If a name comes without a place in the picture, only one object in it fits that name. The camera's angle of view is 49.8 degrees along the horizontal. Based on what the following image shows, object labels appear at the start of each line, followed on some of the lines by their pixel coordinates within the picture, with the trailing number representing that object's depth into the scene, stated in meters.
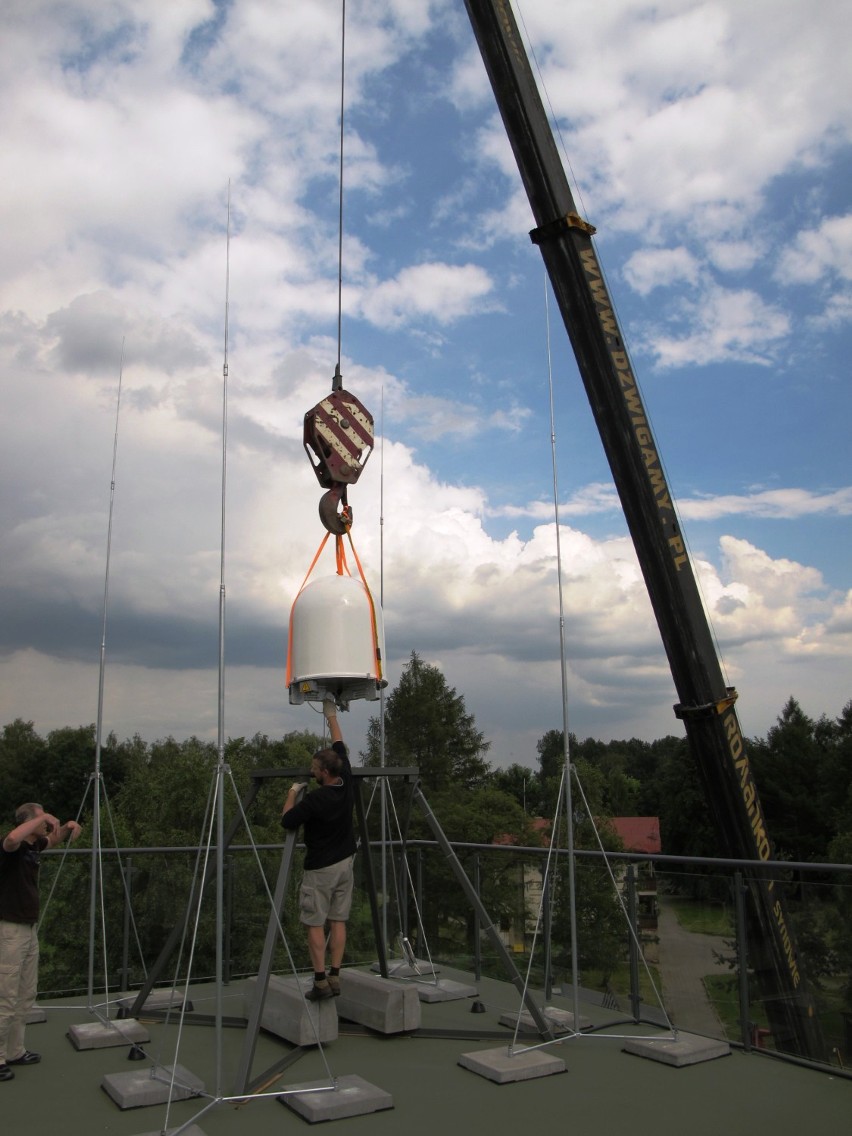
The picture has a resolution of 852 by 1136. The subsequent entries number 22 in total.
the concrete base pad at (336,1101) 3.99
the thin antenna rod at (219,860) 3.74
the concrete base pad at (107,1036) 5.20
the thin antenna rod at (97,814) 5.29
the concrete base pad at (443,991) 6.29
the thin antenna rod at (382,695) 6.18
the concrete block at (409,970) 6.76
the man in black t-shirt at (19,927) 4.66
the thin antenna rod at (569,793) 4.70
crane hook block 5.83
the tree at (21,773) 49.16
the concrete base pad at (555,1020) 5.31
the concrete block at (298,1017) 4.93
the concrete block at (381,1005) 5.24
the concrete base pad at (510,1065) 4.51
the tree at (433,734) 41.31
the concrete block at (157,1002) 5.86
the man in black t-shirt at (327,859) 5.00
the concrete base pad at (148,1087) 4.20
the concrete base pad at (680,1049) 4.80
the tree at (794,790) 40.18
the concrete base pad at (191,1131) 3.76
